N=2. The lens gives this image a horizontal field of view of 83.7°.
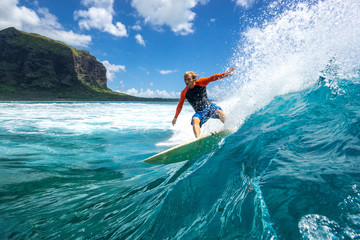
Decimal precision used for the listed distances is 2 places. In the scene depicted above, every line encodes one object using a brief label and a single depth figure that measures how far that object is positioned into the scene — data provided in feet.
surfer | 18.76
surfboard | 15.26
